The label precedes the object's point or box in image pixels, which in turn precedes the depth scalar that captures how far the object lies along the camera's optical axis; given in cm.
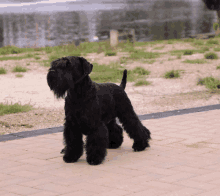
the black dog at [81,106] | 796
